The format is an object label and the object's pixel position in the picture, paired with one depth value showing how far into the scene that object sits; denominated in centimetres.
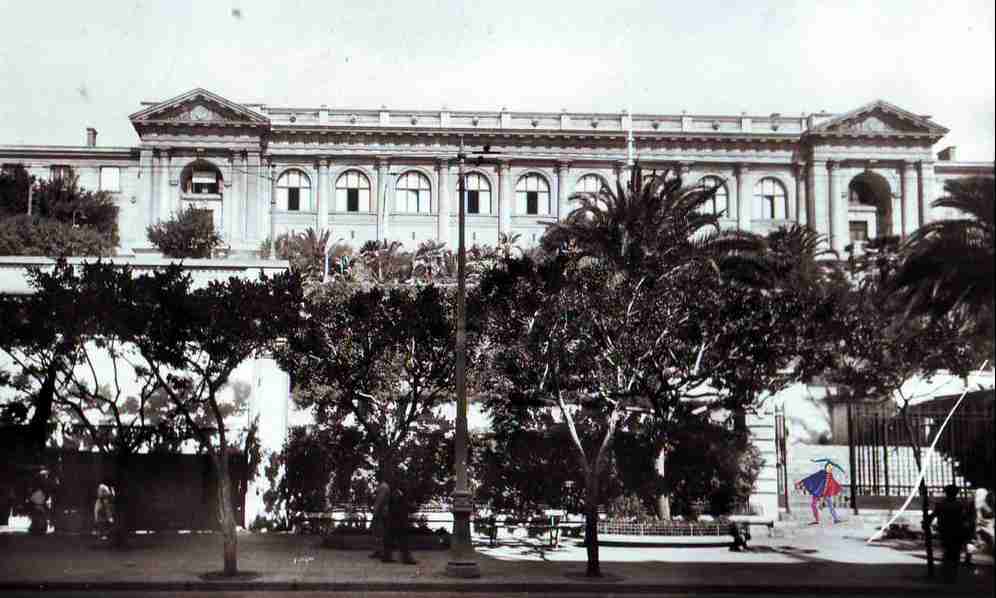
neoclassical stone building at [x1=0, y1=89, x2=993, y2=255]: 7650
